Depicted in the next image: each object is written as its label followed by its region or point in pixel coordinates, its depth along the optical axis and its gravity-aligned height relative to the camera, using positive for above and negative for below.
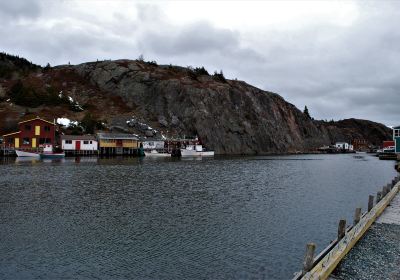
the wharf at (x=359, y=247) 16.17 -5.39
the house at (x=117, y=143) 125.25 +1.76
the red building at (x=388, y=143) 174.75 +3.07
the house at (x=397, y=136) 111.56 +4.18
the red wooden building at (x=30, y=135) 113.19 +4.11
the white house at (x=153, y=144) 137.34 +1.73
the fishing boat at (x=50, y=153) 108.31 -1.47
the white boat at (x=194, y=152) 137.00 -1.24
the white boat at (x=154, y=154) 130.94 -1.96
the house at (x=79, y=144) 118.62 +1.42
